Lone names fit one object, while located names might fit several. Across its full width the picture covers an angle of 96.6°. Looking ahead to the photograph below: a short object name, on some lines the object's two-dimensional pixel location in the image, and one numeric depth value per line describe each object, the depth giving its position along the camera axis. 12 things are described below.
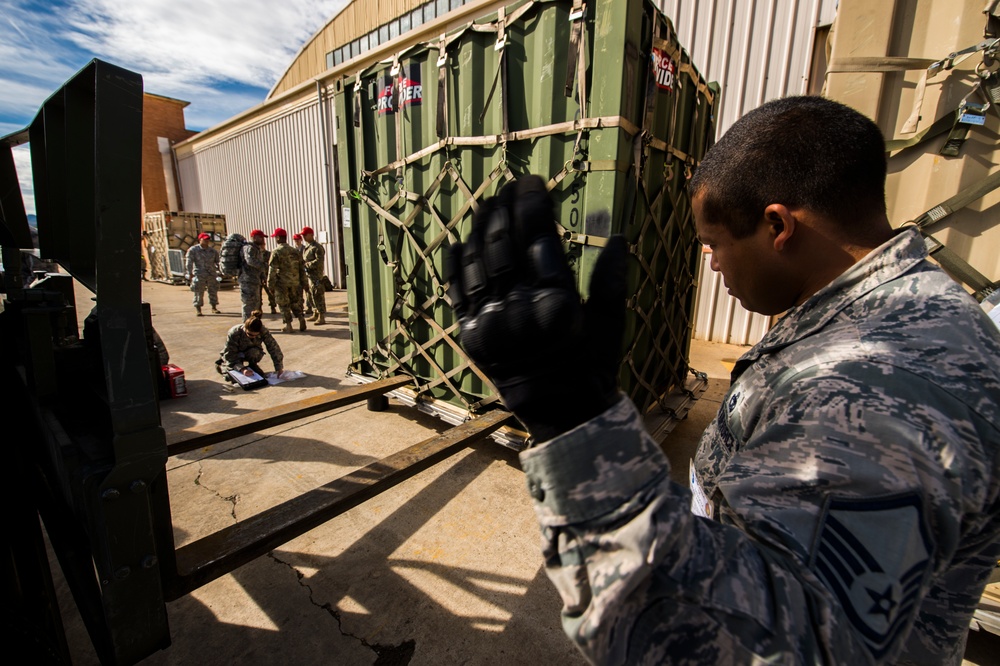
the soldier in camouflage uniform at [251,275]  8.81
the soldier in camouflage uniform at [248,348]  5.96
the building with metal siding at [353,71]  6.56
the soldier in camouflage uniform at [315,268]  9.36
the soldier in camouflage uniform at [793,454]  0.66
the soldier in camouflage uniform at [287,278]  8.61
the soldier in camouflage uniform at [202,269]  10.52
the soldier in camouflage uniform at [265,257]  9.14
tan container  2.54
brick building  23.30
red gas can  5.18
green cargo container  2.81
